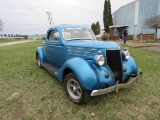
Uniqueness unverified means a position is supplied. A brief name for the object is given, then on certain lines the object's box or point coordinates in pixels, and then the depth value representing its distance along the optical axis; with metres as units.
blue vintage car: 2.36
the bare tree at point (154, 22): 15.45
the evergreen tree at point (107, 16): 30.64
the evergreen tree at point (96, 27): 45.07
